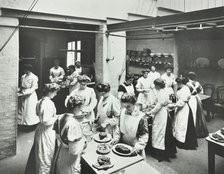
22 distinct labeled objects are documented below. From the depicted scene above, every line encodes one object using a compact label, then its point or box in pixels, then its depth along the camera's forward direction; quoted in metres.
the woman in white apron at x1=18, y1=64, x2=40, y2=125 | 6.64
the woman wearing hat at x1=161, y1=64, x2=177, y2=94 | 8.83
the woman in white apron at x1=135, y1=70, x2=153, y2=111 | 7.43
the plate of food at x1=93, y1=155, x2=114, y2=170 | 2.73
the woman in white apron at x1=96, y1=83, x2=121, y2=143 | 4.57
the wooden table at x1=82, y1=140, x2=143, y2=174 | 2.73
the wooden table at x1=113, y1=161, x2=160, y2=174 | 2.69
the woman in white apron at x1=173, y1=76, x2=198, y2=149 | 5.76
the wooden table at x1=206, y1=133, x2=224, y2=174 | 3.70
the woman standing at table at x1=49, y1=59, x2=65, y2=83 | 8.08
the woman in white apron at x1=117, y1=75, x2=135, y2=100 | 6.71
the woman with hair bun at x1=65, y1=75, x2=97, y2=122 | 5.42
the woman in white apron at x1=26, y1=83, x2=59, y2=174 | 3.83
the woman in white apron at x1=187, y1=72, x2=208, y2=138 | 6.46
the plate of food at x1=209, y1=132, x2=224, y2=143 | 3.77
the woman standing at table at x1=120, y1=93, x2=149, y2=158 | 3.33
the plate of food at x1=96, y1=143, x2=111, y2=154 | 3.17
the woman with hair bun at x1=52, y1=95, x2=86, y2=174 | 2.97
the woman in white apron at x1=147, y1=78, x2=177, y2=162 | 5.13
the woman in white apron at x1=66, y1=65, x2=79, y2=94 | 7.43
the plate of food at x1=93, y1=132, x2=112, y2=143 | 3.61
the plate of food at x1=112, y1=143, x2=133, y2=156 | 3.10
